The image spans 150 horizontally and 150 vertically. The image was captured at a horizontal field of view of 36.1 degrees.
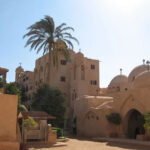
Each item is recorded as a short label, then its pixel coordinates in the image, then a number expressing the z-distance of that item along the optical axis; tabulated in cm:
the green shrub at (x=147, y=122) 1818
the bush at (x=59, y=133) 2054
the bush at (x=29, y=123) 1484
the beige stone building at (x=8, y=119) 1229
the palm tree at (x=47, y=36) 2612
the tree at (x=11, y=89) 2944
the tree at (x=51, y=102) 2547
